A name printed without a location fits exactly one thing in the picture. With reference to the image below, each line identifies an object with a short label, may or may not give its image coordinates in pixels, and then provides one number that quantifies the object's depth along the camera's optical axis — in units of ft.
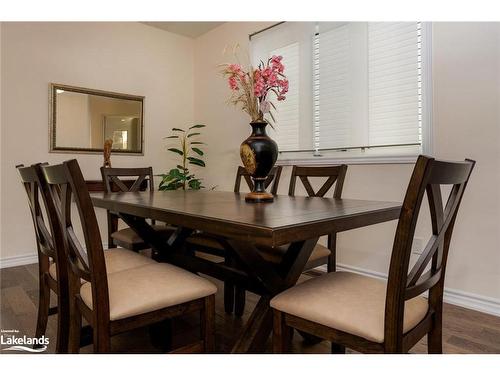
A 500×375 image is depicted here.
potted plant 12.45
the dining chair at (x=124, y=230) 7.28
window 8.15
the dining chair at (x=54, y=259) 4.54
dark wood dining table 3.25
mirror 11.17
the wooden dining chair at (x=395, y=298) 2.97
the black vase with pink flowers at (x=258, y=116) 5.14
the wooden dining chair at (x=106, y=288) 3.53
